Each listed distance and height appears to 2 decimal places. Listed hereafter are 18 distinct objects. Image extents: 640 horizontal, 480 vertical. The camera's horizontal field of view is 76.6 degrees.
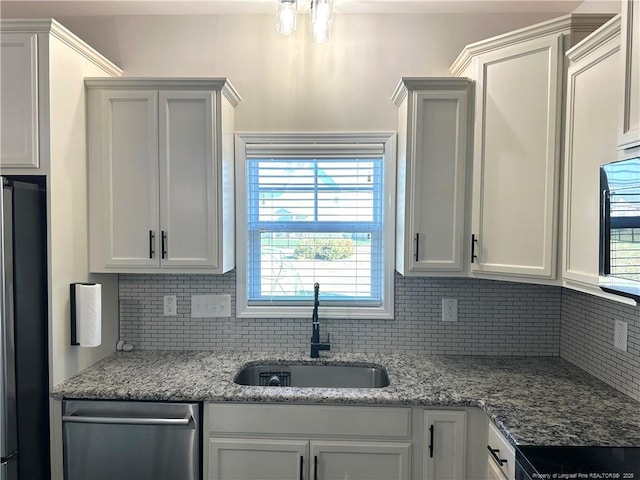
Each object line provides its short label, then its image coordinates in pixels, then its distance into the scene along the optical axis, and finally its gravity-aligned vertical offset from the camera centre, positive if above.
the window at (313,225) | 2.35 +0.02
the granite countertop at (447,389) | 1.48 -0.71
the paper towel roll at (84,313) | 1.89 -0.40
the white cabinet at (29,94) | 1.73 +0.57
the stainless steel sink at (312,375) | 2.23 -0.81
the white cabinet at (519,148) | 1.77 +0.38
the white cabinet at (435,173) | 2.00 +0.28
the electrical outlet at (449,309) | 2.34 -0.46
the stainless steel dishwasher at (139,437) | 1.75 -0.91
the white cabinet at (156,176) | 2.04 +0.27
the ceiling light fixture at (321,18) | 1.91 +1.01
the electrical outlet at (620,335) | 1.76 -0.46
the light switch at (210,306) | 2.38 -0.46
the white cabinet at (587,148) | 1.47 +0.32
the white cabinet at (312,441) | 1.75 -0.93
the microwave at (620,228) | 1.13 +0.01
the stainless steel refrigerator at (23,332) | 1.58 -0.43
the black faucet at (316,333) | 2.24 -0.58
